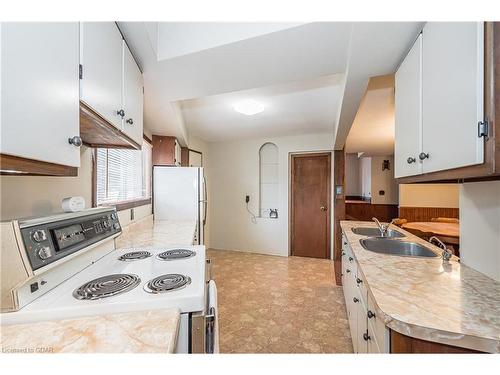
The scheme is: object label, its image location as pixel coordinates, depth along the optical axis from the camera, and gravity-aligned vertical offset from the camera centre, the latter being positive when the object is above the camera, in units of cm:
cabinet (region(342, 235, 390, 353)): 94 -69
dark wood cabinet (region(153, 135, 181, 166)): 322 +53
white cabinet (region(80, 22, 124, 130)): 93 +54
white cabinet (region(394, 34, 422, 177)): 113 +41
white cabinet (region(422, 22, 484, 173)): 72 +35
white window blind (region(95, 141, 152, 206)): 195 +13
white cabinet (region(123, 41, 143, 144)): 133 +57
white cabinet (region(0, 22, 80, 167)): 59 +29
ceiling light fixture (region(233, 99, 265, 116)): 260 +94
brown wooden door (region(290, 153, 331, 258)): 422 -30
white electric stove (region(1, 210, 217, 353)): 74 -38
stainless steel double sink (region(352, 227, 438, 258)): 173 -45
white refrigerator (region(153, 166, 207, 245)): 300 -7
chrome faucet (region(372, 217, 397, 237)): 222 -38
